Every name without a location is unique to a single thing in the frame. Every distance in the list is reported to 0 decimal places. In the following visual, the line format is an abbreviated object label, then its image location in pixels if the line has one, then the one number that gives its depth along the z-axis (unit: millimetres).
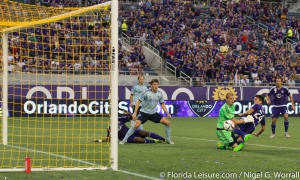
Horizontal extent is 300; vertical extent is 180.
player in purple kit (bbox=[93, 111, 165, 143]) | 19438
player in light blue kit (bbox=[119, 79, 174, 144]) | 19031
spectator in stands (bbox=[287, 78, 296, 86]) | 42969
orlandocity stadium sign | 33125
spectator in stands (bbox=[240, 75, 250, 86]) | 41769
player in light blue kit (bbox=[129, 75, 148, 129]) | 22022
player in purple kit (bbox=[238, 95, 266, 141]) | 19641
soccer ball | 17172
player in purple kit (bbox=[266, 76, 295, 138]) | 23170
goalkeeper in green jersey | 17188
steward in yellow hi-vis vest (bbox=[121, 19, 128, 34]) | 43562
